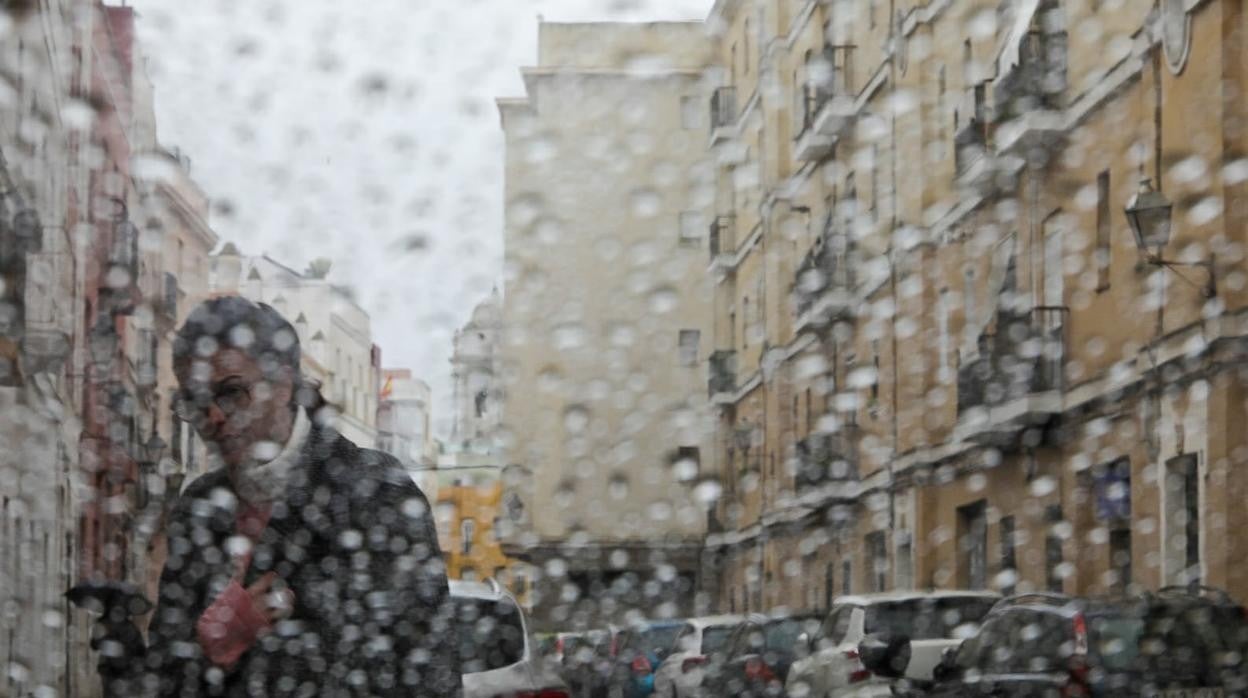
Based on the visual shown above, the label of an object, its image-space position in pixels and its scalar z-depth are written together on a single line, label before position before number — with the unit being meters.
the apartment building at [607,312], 55.34
